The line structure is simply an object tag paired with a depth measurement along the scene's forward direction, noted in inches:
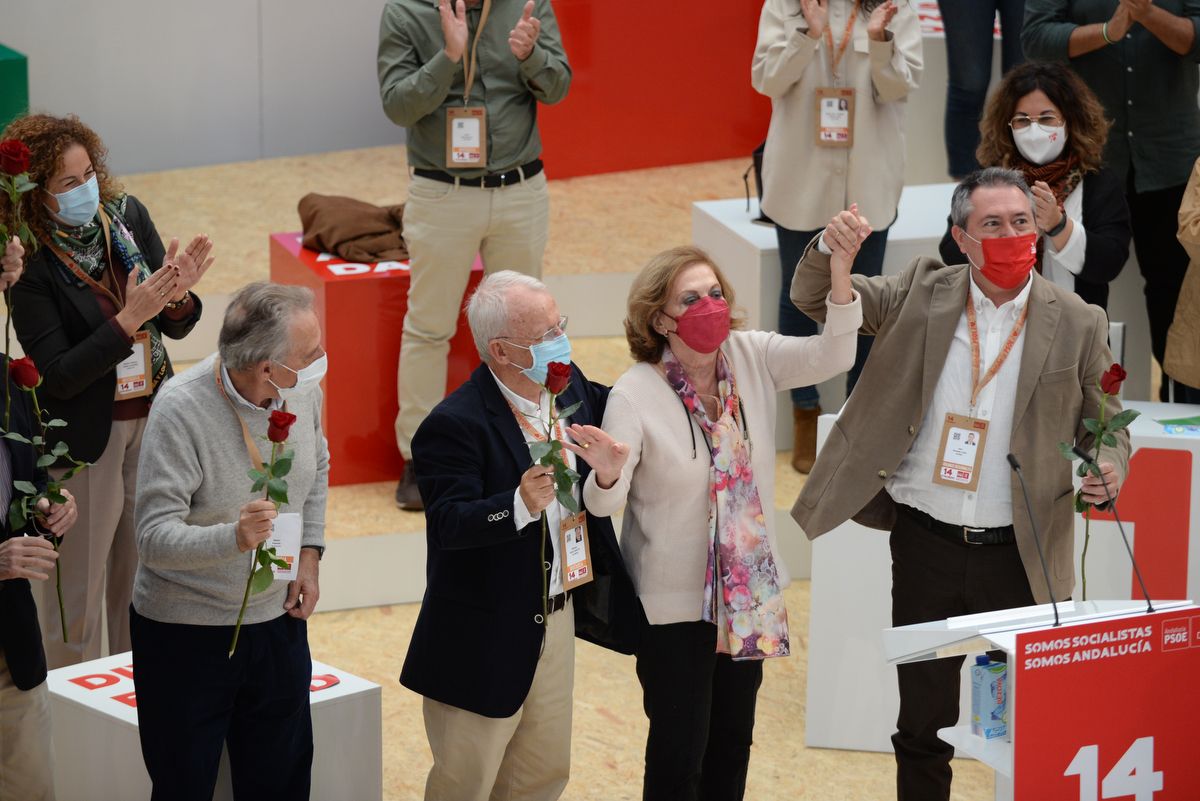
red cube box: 465.7
